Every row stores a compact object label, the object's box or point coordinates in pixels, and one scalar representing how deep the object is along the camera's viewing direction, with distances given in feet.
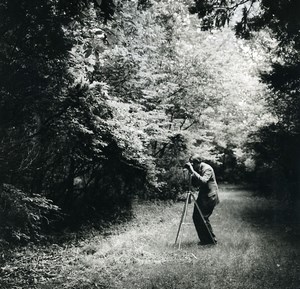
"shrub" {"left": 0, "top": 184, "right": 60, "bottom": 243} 20.17
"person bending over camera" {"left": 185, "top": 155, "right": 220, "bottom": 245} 27.89
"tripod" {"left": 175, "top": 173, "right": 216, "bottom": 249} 26.89
